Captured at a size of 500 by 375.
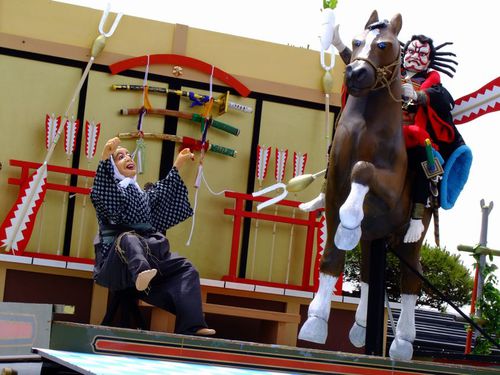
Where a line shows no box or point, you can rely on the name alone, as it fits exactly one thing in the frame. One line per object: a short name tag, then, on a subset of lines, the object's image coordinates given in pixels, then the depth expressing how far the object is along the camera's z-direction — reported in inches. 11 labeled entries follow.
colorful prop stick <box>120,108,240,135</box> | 639.6
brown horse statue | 457.2
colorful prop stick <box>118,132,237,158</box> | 632.3
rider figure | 482.1
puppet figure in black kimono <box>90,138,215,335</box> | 456.0
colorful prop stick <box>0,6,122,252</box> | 588.8
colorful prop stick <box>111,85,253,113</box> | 641.4
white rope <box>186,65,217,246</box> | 639.6
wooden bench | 571.5
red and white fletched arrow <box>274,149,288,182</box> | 657.9
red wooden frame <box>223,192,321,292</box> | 634.1
